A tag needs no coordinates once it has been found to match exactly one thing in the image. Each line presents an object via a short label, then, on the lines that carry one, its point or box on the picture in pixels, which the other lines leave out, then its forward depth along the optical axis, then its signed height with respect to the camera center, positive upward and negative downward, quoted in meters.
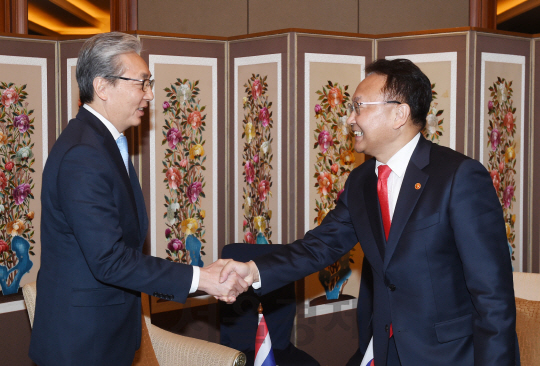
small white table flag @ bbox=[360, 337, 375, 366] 2.34 -0.80
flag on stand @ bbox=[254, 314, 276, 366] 2.59 -0.84
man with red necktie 1.69 -0.22
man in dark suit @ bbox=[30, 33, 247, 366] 1.84 -0.23
